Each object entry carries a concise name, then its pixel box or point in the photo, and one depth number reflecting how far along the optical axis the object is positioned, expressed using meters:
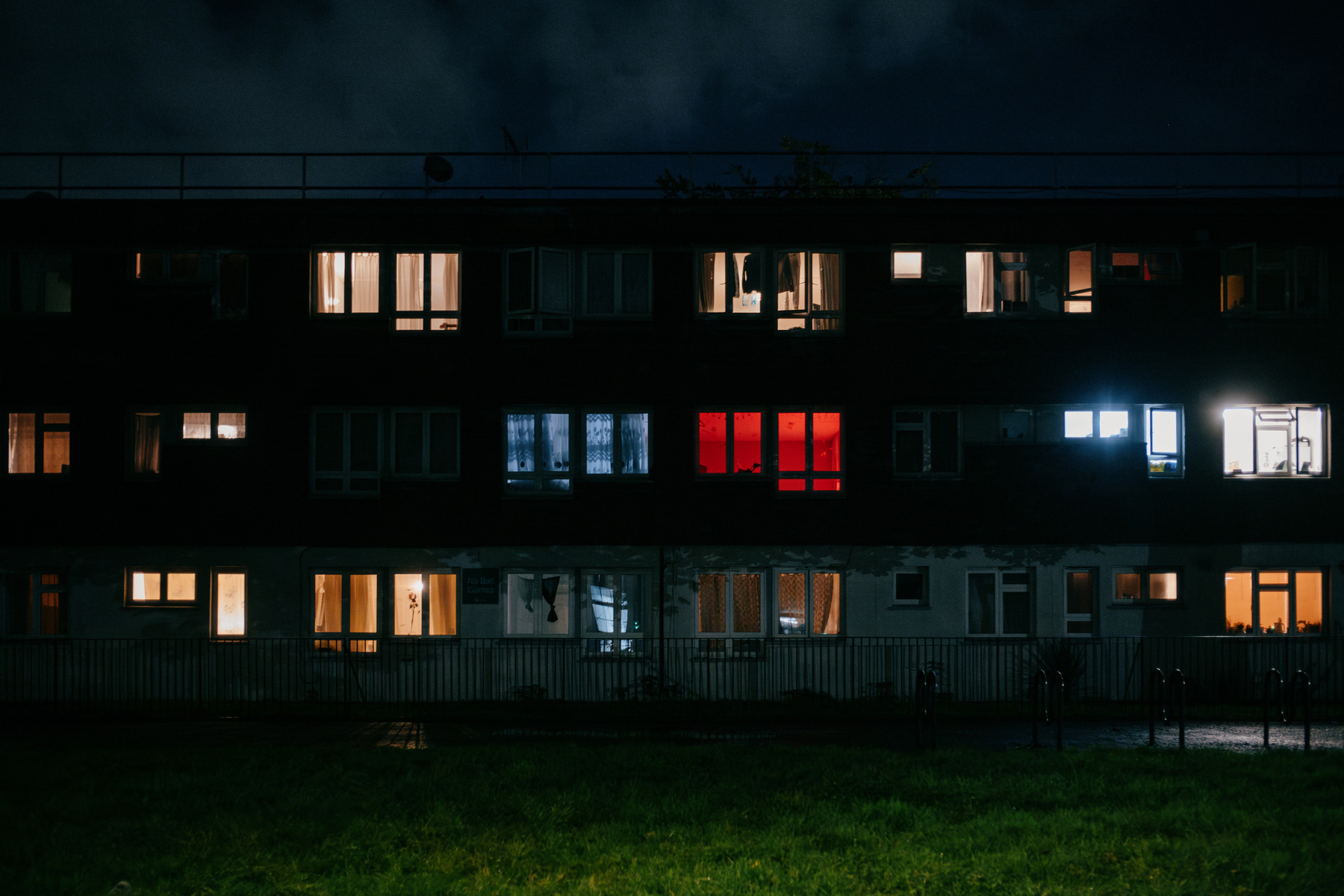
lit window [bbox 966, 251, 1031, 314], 19.25
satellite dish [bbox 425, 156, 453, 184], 20.62
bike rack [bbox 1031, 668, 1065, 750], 12.86
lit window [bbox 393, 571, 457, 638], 19.02
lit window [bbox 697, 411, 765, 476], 19.06
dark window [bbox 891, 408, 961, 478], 19.11
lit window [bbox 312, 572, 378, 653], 18.91
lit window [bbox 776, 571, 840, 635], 18.86
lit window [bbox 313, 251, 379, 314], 19.31
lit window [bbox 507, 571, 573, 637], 18.84
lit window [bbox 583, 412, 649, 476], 19.06
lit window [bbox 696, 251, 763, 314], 19.22
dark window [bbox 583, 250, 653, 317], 19.17
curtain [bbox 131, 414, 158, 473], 19.23
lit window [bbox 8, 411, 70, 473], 19.22
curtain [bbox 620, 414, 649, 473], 19.06
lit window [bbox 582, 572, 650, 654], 18.75
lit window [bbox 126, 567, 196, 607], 18.98
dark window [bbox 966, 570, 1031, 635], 18.86
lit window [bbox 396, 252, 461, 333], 19.23
